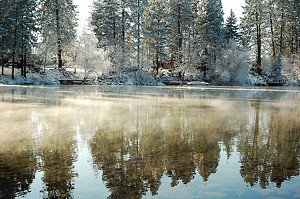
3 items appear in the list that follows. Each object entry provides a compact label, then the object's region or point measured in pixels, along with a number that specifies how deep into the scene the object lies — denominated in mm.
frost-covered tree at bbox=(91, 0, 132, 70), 36750
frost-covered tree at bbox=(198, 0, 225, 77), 44094
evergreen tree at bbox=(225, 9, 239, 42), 54781
